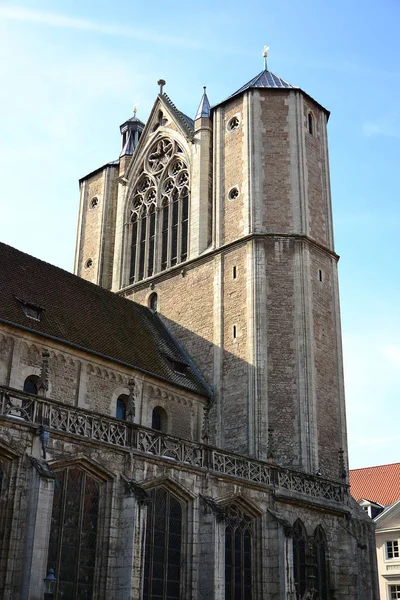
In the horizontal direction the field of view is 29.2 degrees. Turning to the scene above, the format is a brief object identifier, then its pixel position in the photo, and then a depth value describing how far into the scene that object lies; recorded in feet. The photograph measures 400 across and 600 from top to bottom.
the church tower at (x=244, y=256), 97.14
